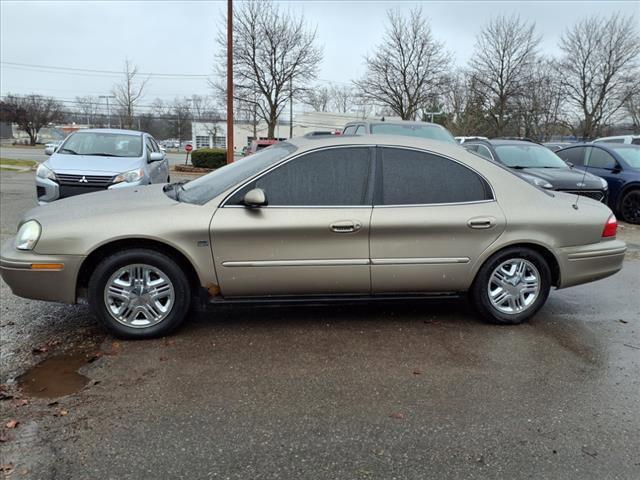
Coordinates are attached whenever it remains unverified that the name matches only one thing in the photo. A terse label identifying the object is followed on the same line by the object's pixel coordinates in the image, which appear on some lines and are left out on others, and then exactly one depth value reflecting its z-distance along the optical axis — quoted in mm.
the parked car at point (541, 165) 8828
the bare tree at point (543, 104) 33625
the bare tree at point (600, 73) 33594
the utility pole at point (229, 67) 14695
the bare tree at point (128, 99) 37312
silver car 7848
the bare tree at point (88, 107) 65031
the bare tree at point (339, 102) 72500
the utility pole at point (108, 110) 60725
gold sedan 3852
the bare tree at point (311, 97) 28353
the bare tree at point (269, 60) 26422
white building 59469
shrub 23969
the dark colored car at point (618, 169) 10383
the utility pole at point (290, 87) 27425
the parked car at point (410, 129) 8836
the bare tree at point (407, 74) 31516
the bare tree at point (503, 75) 32281
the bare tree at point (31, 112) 58656
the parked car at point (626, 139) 16562
